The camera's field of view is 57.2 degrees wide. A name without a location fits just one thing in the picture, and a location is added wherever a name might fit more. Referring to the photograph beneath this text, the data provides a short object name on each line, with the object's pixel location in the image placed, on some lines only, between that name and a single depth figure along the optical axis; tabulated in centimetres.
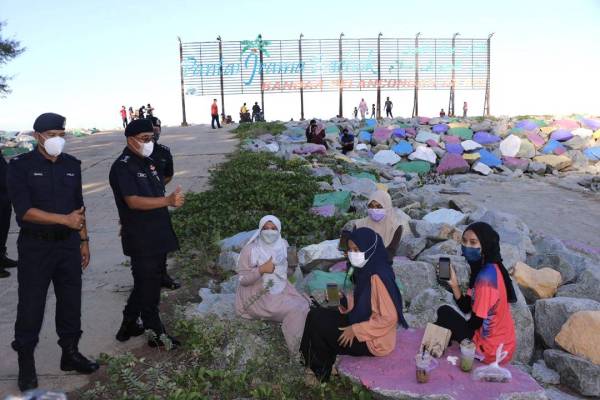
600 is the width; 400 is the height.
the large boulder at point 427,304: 468
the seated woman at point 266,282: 438
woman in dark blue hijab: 382
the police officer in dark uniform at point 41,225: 357
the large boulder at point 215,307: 470
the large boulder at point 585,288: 574
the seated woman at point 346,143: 1816
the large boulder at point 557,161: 1989
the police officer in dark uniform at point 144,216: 405
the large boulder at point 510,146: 2050
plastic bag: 363
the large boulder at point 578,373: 407
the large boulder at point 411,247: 651
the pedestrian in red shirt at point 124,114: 2839
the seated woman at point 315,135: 1700
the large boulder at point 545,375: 423
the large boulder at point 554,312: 467
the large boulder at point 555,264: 621
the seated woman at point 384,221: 535
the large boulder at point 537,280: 564
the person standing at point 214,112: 2573
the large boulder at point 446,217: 816
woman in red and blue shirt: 374
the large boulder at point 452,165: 1808
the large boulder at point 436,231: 696
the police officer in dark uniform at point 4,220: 618
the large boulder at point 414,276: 534
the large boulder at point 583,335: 431
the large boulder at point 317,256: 614
